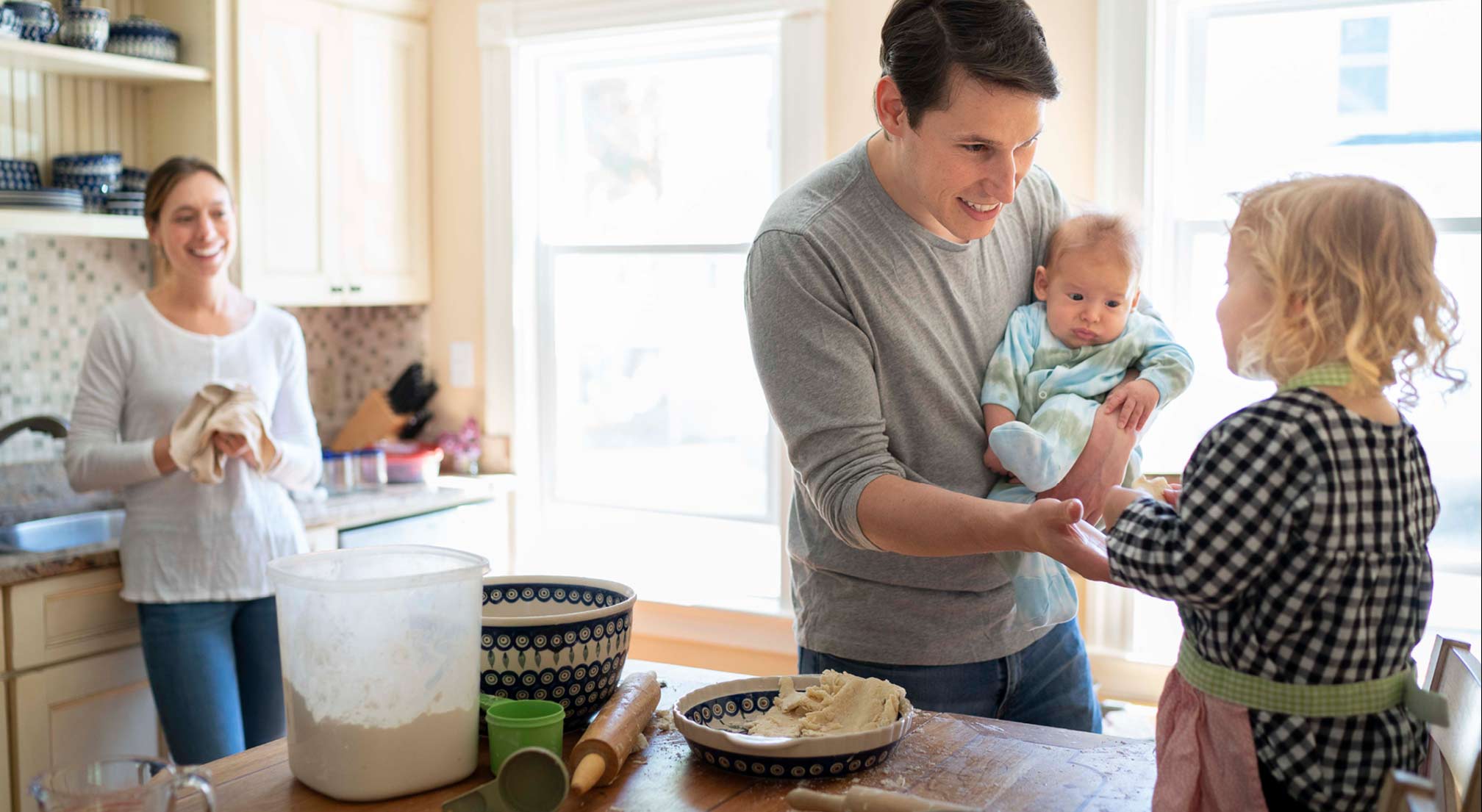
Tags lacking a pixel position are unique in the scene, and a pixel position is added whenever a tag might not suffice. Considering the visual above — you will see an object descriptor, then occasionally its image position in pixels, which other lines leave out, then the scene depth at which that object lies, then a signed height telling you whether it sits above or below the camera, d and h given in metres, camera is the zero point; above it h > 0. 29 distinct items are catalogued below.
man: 1.50 -0.03
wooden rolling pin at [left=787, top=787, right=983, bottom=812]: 1.12 -0.42
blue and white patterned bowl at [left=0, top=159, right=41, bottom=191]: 3.01 +0.41
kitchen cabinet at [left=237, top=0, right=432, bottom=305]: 3.47 +0.56
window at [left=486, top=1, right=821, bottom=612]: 3.74 +0.12
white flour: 1.25 -0.42
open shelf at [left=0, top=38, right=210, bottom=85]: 2.94 +0.70
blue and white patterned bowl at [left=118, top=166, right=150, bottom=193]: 3.29 +0.44
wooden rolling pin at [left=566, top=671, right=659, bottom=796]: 1.24 -0.41
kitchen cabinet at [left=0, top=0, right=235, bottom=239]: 3.14 +0.65
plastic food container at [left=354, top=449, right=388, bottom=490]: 3.67 -0.38
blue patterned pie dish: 1.25 -0.42
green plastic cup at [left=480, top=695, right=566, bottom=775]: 1.29 -0.40
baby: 1.66 -0.02
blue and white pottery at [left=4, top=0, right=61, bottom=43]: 2.94 +0.77
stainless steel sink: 2.88 -0.46
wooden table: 1.23 -0.45
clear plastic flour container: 1.25 -0.34
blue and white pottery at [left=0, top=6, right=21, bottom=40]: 2.89 +0.74
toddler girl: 1.07 -0.17
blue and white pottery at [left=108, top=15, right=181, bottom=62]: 3.21 +0.79
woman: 2.59 -0.31
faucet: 2.93 -0.20
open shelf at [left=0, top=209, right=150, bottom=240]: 2.91 +0.29
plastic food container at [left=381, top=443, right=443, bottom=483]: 3.75 -0.37
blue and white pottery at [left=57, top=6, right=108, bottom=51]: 3.08 +0.78
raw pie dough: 1.34 -0.40
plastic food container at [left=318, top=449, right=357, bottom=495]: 3.59 -0.37
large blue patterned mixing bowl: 1.40 -0.36
